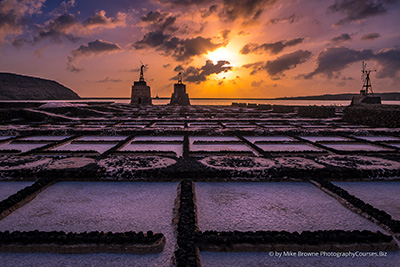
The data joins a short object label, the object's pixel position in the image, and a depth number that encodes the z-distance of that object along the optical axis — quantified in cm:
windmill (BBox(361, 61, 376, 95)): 4328
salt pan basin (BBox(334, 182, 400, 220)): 332
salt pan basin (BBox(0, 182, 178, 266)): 222
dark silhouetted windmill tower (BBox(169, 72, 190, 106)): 4916
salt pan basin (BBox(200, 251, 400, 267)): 216
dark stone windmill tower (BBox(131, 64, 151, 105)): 4497
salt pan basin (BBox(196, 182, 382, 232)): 282
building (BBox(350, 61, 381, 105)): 3559
